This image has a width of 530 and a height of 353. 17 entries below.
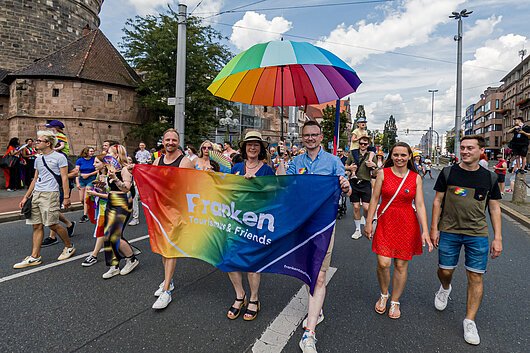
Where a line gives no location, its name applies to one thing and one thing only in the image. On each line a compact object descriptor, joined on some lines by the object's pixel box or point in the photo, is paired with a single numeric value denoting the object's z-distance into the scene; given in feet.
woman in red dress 10.50
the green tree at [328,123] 182.11
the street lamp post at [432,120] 199.72
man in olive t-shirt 9.68
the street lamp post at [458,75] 61.45
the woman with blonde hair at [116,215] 13.88
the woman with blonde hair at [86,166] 24.53
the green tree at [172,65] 80.48
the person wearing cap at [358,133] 21.27
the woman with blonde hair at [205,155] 19.03
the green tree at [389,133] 359.66
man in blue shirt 8.79
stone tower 90.89
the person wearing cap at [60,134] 20.21
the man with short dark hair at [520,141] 29.22
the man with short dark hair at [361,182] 20.84
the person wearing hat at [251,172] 10.39
